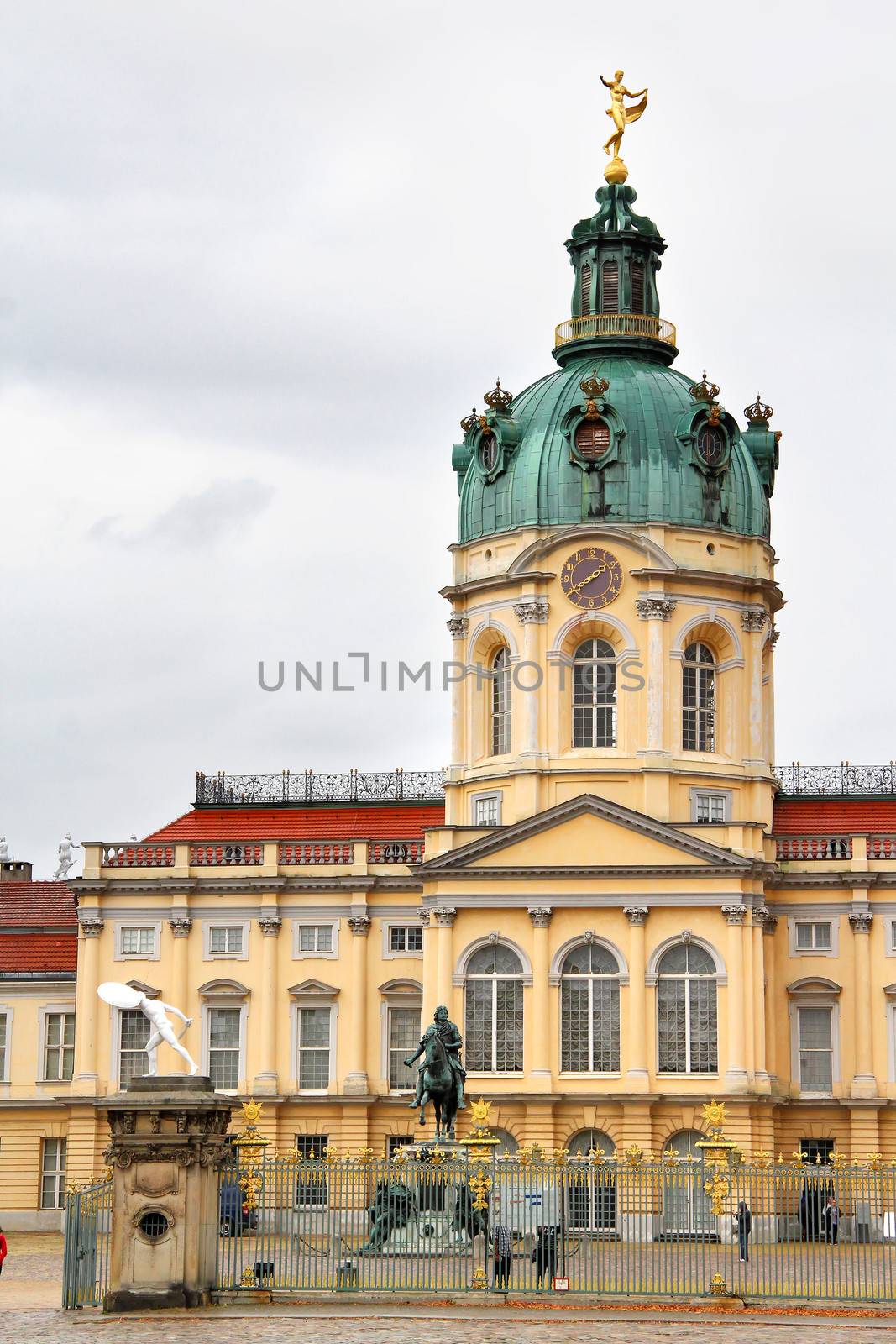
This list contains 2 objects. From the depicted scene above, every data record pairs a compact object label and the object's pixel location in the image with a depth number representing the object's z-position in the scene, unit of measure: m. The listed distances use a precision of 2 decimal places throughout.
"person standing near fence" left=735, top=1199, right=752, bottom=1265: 49.47
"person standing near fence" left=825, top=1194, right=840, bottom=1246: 49.75
